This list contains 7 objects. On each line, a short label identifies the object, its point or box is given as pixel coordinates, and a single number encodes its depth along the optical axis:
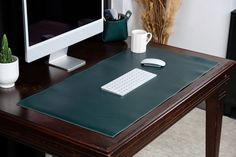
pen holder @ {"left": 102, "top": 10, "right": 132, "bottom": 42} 2.79
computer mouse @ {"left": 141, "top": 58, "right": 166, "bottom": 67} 2.57
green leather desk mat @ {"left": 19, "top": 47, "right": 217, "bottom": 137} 2.13
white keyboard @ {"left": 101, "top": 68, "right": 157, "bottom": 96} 2.34
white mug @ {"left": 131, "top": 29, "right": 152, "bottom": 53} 2.69
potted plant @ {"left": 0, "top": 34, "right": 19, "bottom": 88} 2.28
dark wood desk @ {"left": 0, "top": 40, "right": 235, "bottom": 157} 2.02
